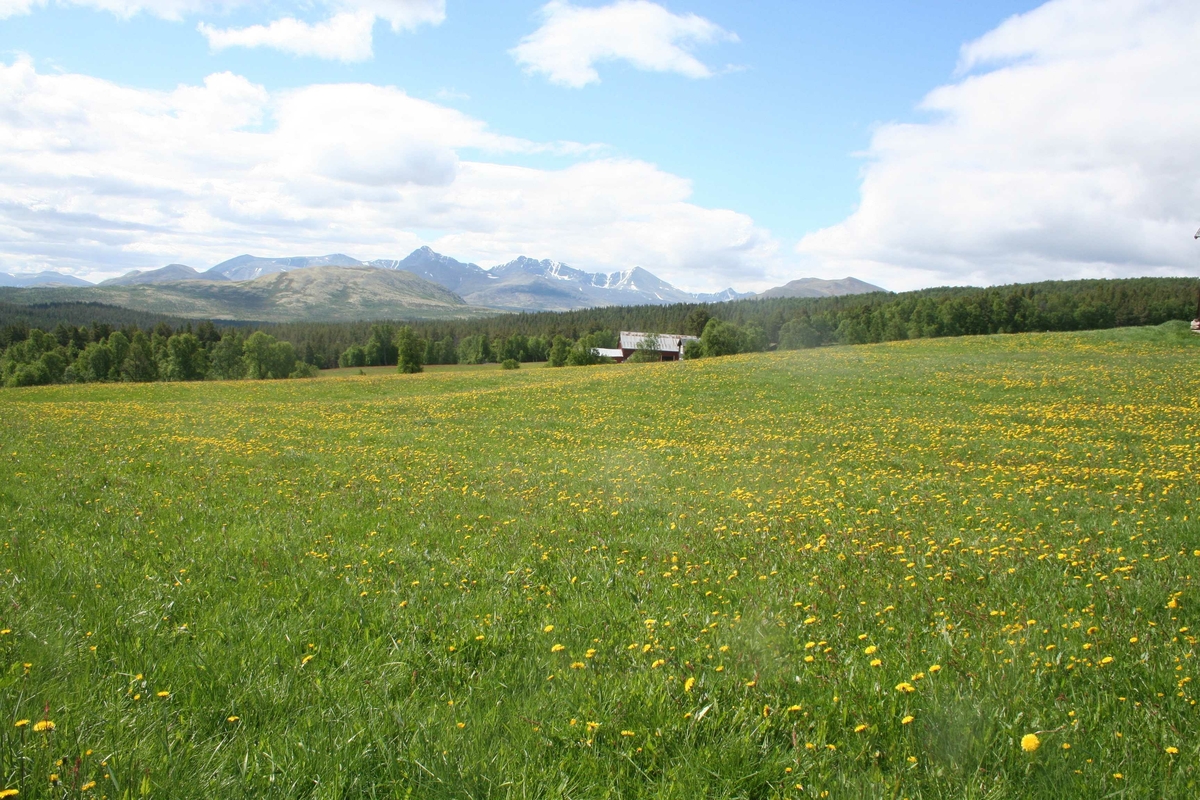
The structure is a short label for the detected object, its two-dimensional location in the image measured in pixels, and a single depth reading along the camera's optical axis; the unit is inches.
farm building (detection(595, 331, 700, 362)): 4362.0
